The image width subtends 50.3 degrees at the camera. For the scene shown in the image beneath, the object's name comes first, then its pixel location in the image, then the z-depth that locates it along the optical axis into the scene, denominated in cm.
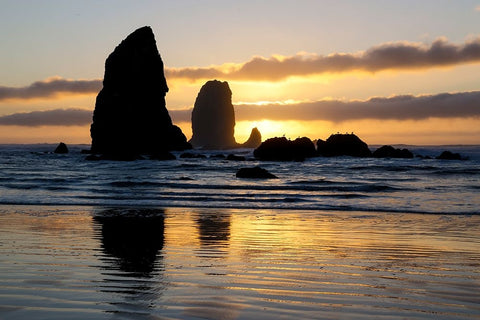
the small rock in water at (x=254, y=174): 3281
